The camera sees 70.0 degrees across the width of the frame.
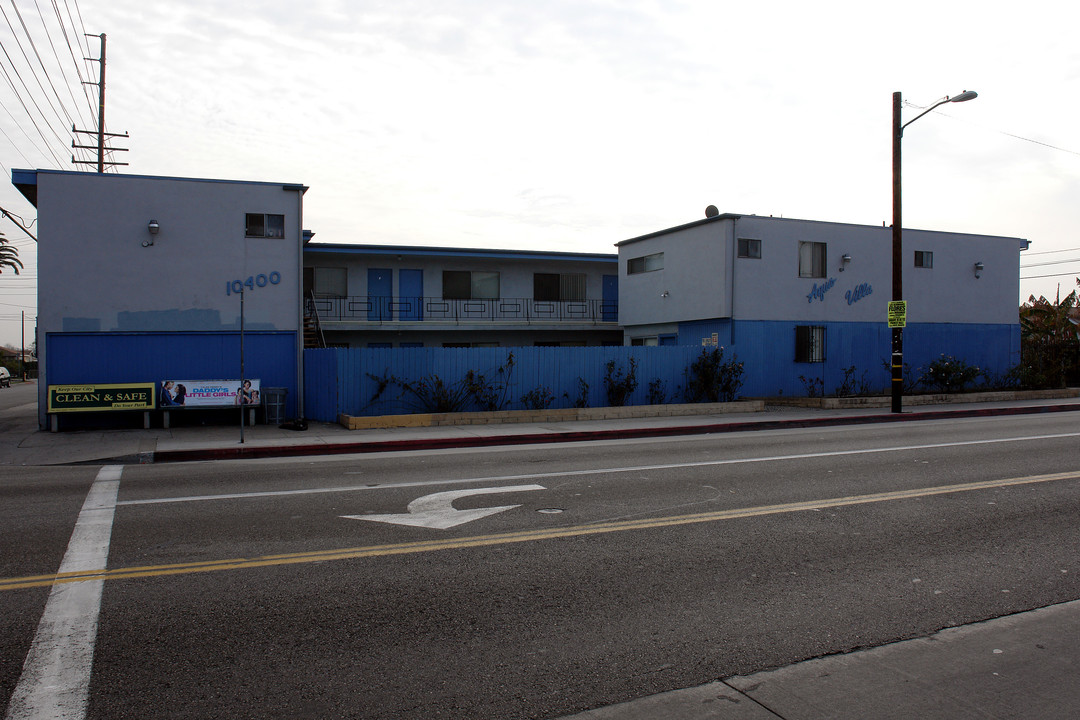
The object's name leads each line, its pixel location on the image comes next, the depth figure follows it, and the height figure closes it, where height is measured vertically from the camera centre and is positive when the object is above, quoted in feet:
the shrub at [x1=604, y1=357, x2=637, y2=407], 67.62 -2.47
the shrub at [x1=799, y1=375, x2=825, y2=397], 80.02 -3.09
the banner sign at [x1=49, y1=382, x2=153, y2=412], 55.88 -3.22
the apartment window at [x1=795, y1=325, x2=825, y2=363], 81.35 +1.33
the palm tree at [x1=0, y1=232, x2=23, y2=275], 120.11 +15.30
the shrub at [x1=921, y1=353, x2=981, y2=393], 81.97 -1.92
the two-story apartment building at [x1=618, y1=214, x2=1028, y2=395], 79.46 +6.84
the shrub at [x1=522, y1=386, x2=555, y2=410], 64.54 -3.65
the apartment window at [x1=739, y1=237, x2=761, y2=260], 79.57 +11.20
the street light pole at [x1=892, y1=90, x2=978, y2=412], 67.51 +9.20
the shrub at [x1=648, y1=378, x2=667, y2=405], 69.56 -3.34
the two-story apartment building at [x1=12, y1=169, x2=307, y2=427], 59.47 +6.08
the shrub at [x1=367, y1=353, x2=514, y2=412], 61.05 -2.92
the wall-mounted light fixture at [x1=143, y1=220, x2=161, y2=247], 60.64 +9.88
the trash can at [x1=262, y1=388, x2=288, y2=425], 60.23 -3.92
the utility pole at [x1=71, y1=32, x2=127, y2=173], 108.27 +31.45
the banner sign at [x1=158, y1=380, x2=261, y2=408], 57.72 -2.96
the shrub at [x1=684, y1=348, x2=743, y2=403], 70.85 -2.03
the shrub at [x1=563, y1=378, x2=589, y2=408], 66.54 -3.51
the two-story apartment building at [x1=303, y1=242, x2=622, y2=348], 96.48 +7.78
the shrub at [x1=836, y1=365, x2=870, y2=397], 80.12 -3.10
